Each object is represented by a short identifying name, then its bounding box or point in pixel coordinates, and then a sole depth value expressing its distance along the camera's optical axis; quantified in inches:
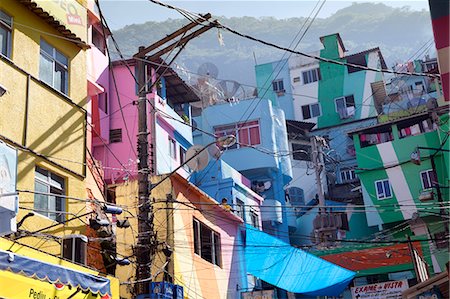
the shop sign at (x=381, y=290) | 1323.8
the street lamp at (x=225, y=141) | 708.7
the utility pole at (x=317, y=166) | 1337.4
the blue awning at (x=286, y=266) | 1023.0
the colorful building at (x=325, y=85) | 2293.3
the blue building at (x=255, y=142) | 1710.1
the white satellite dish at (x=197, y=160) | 828.6
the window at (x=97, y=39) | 1225.1
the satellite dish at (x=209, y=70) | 2140.0
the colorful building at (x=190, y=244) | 882.8
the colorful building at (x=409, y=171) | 1584.6
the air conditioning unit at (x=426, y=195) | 1581.0
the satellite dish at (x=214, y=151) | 941.8
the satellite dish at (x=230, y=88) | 2259.4
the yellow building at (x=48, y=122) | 590.2
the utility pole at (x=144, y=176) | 653.3
